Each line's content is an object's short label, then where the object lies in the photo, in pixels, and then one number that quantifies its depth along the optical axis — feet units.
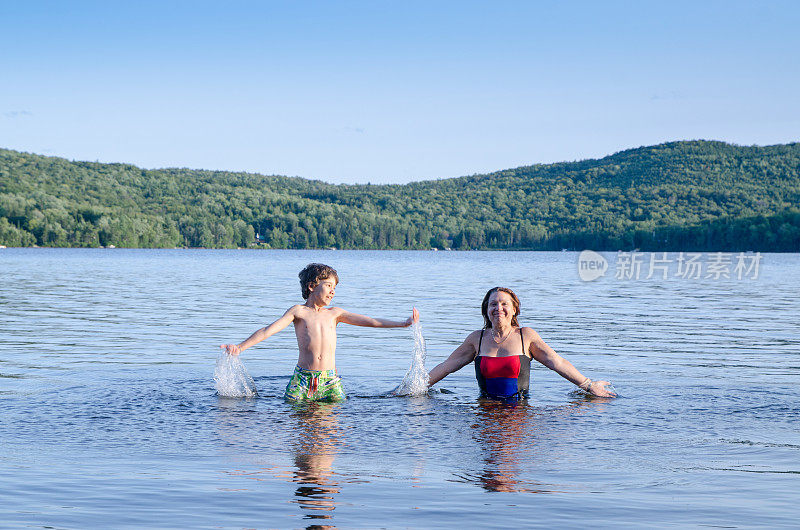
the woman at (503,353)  39.22
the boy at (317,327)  38.83
